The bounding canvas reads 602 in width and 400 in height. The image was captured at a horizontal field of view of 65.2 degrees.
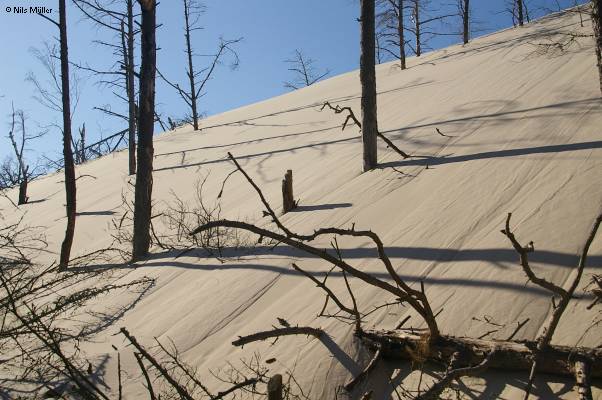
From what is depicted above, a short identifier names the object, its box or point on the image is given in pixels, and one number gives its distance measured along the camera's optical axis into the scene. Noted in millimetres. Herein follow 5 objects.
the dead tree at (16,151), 28128
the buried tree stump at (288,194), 6961
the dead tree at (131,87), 13858
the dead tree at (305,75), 32356
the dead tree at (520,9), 21189
